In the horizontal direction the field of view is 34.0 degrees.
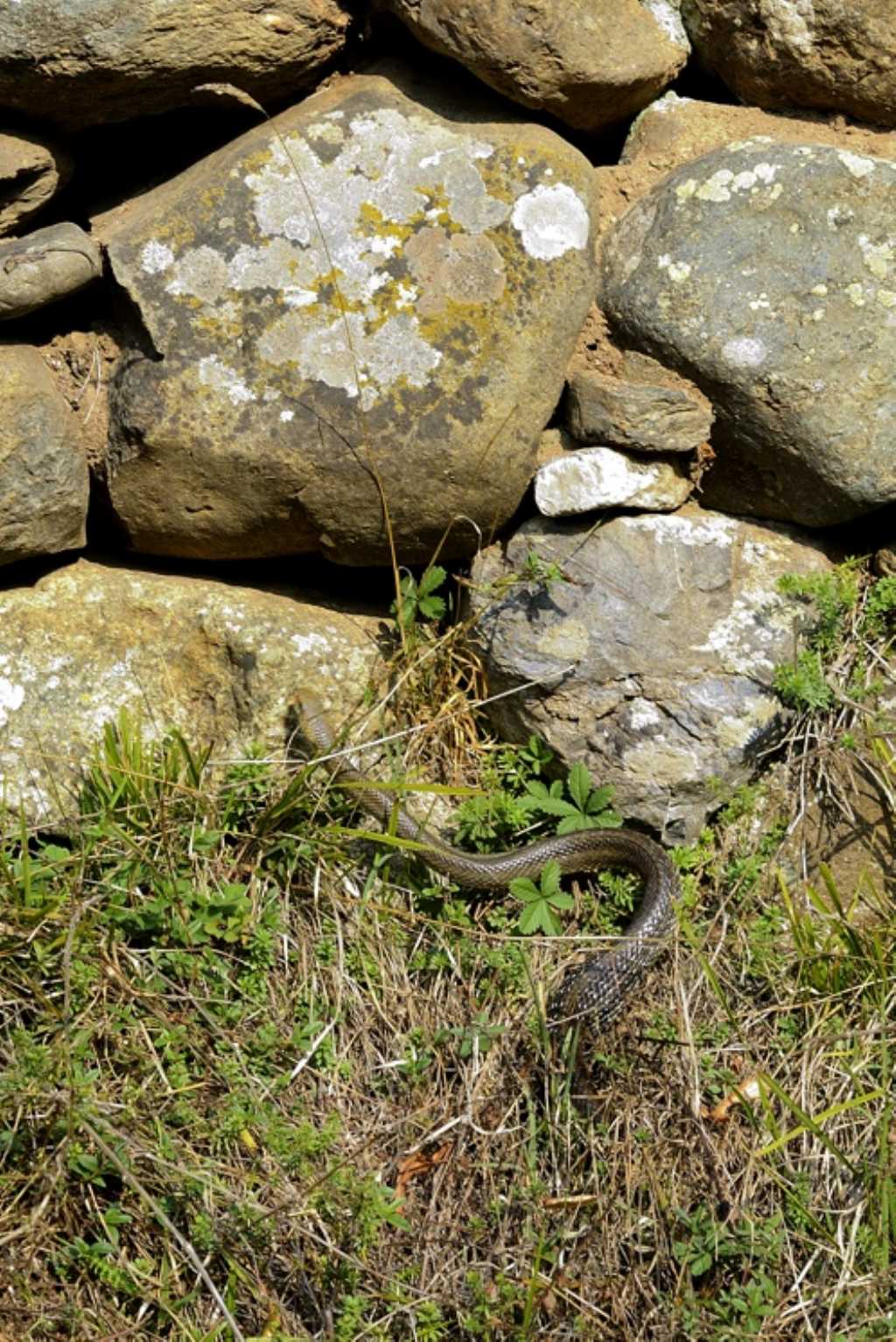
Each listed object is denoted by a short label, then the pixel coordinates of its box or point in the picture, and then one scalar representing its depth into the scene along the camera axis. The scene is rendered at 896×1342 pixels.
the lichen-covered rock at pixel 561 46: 3.93
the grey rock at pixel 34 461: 4.01
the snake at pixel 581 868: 3.82
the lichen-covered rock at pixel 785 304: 4.07
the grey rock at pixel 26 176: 3.96
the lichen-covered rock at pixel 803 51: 4.12
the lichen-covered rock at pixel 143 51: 3.77
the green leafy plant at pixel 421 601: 4.26
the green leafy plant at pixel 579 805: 4.09
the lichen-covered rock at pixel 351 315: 4.04
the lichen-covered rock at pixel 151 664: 4.16
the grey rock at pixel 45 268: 3.93
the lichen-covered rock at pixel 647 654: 4.12
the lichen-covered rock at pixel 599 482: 4.18
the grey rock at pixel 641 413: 4.11
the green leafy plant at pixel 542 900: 3.97
